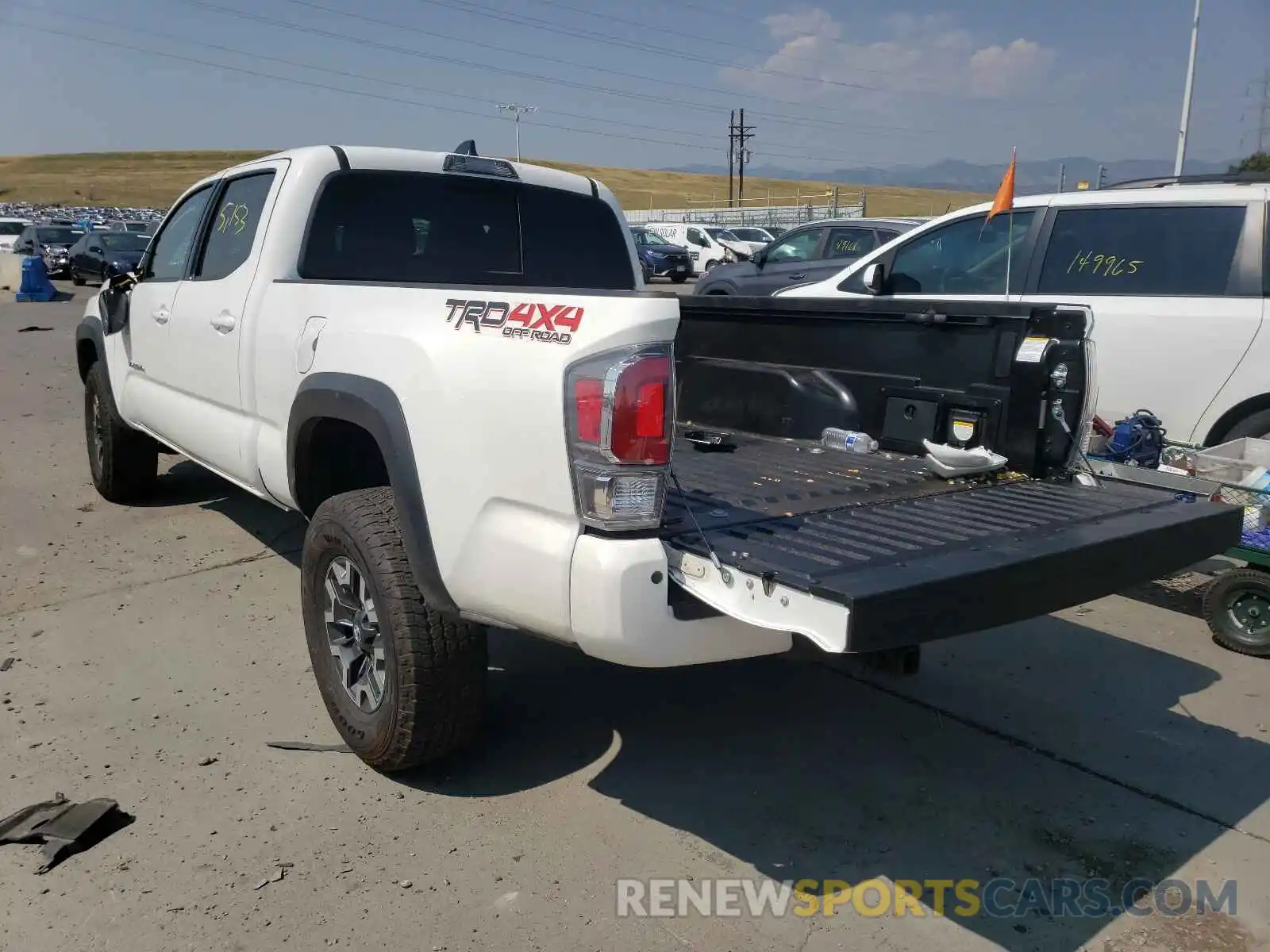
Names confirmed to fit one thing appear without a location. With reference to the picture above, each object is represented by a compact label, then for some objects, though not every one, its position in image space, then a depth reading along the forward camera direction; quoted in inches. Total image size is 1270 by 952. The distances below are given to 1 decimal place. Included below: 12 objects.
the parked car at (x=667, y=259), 1069.1
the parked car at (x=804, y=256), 488.4
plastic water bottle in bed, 159.5
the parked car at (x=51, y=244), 1089.4
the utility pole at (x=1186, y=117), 1011.3
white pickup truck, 98.7
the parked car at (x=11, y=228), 1297.4
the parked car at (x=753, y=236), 1218.1
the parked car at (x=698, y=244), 1154.0
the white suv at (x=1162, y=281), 211.2
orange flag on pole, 206.8
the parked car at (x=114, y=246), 878.4
